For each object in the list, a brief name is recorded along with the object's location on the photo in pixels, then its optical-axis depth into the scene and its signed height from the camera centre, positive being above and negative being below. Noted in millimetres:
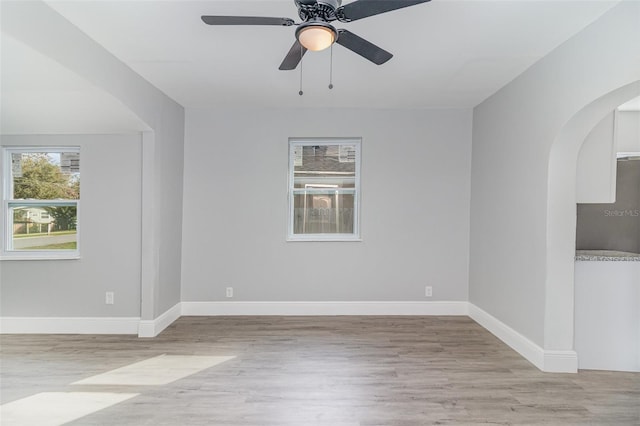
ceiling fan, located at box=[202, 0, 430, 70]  1653 +990
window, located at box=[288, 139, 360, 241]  4348 +257
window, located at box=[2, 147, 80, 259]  3713 +66
